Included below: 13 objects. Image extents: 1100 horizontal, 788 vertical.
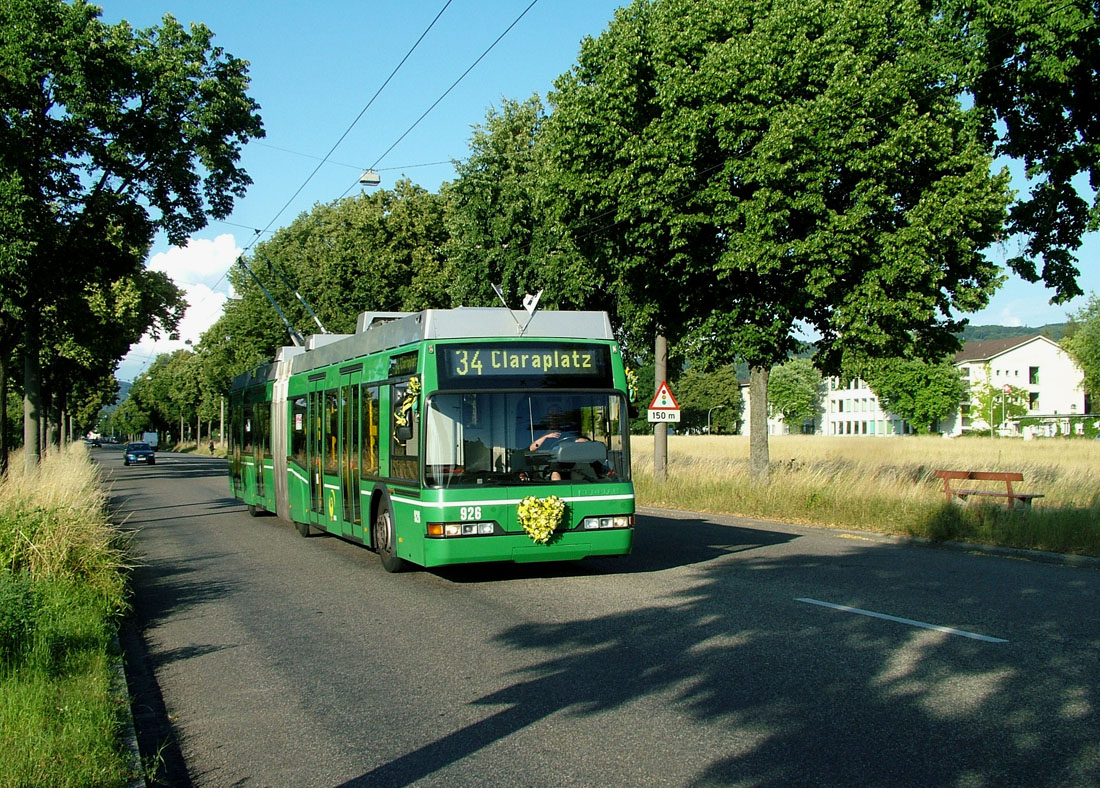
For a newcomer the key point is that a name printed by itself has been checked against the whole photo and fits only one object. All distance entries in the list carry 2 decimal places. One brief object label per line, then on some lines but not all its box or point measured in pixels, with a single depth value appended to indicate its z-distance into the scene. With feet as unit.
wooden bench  53.42
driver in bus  35.60
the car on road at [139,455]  213.46
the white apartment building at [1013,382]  353.72
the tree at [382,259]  144.87
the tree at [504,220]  102.53
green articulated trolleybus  34.58
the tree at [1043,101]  64.34
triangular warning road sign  72.94
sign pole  87.29
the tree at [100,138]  71.15
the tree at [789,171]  62.64
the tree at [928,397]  328.70
